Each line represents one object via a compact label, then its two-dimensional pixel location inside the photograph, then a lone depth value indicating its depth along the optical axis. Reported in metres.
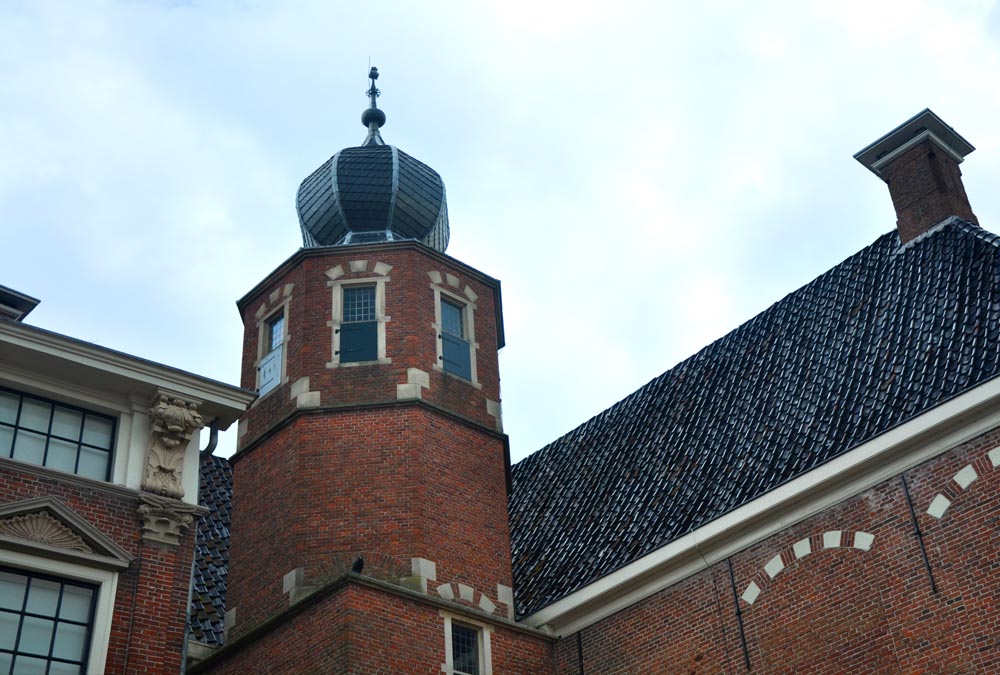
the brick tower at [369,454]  17.27
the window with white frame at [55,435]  14.03
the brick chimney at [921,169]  20.14
